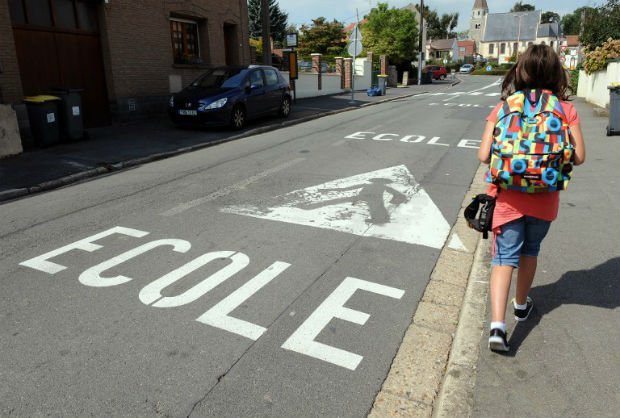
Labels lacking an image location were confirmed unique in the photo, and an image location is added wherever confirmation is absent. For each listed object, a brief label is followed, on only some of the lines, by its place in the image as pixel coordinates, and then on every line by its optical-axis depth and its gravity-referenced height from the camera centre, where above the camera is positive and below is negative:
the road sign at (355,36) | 22.28 +1.39
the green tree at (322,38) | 50.94 +3.05
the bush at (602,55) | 18.88 +0.28
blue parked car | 12.84 -0.73
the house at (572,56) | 30.50 +0.46
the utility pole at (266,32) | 18.44 +1.39
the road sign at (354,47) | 22.31 +0.90
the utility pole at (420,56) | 45.22 +0.90
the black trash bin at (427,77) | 50.21 -1.09
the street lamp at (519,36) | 107.72 +5.94
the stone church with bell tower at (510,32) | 109.81 +7.09
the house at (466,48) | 126.88 +4.30
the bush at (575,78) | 26.32 -0.77
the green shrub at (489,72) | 77.53 -1.10
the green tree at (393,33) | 47.16 +3.13
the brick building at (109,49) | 11.66 +0.64
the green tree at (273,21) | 46.91 +4.56
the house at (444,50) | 111.56 +3.55
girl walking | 2.87 -0.83
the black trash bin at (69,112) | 10.90 -0.86
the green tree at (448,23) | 131.38 +11.03
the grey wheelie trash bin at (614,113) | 11.14 -1.12
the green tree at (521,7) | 141.50 +16.01
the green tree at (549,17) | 135.75 +12.77
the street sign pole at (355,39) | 22.32 +1.25
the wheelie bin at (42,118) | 10.31 -0.91
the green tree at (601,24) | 22.84 +1.77
